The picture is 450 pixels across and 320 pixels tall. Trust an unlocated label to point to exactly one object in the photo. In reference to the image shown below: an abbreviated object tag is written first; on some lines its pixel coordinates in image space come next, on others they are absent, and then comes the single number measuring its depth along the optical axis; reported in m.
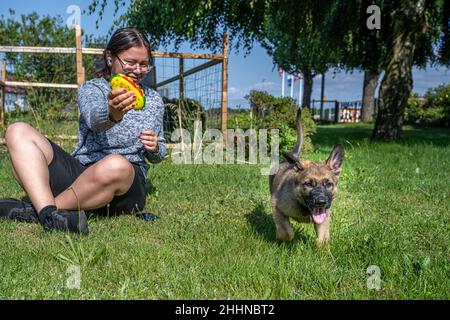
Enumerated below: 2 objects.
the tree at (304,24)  11.94
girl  3.49
